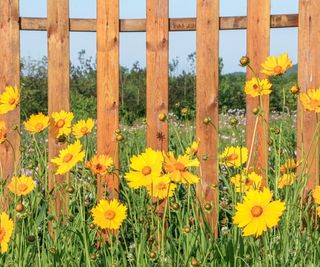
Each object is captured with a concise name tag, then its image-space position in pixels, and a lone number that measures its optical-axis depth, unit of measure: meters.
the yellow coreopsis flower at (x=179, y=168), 1.68
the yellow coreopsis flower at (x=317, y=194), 1.95
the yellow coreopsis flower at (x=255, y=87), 2.33
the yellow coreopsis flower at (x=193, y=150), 2.07
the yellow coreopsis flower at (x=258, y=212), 1.46
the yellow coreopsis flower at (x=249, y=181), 2.12
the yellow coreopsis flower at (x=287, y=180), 2.08
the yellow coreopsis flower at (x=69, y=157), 2.02
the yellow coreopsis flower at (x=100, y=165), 2.32
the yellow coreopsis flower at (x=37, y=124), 2.17
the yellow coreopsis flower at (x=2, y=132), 2.19
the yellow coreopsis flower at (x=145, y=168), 1.75
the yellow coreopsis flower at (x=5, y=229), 1.66
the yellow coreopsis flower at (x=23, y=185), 2.13
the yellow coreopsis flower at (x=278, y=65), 2.16
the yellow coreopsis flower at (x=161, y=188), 1.87
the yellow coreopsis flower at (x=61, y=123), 2.32
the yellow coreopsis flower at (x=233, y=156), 2.23
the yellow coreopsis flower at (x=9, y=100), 2.27
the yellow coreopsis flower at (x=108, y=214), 1.92
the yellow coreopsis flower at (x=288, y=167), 2.21
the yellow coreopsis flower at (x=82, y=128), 2.47
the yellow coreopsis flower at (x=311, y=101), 2.18
